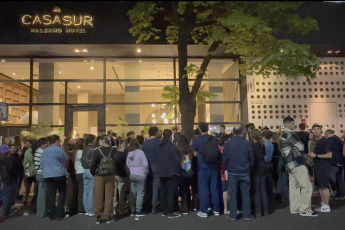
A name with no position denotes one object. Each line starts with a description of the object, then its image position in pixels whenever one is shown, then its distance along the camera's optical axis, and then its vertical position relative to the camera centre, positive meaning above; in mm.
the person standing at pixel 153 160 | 7469 -698
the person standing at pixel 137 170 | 7336 -907
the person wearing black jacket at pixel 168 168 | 7133 -844
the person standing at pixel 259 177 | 7109 -1072
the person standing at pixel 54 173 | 6977 -924
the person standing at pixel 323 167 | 7363 -888
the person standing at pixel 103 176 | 6758 -965
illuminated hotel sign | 12211 +4126
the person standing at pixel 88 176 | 7078 -1032
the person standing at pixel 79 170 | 7521 -915
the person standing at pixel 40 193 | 7410 -1432
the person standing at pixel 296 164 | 6951 -774
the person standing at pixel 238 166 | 6719 -771
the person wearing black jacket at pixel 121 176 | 7605 -1086
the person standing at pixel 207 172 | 7105 -961
